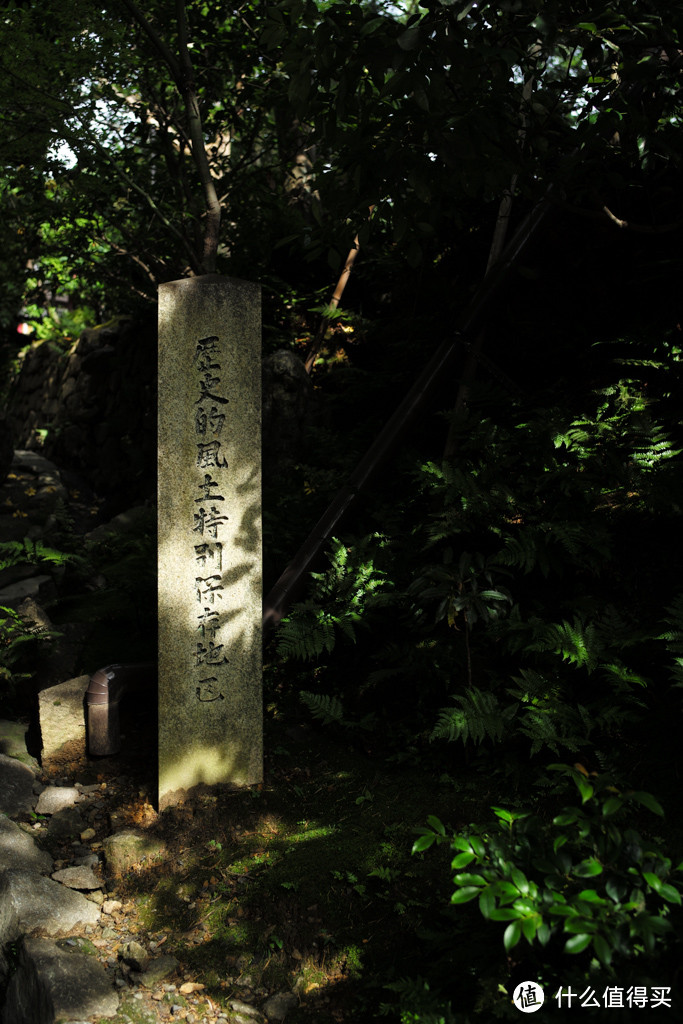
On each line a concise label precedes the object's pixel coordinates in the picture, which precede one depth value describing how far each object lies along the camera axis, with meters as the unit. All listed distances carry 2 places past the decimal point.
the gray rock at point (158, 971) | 3.14
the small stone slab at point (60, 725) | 4.86
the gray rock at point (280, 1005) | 2.91
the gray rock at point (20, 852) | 3.82
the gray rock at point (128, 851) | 3.86
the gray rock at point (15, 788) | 4.38
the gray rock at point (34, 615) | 5.61
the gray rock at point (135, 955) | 3.22
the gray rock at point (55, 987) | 2.92
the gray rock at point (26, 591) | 6.27
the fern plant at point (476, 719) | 3.54
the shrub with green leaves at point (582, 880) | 1.88
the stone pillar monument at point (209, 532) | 4.10
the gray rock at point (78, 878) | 3.76
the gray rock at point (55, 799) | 4.39
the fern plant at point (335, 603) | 4.49
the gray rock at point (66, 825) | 4.20
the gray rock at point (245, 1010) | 2.94
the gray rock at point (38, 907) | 3.41
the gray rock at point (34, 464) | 10.76
